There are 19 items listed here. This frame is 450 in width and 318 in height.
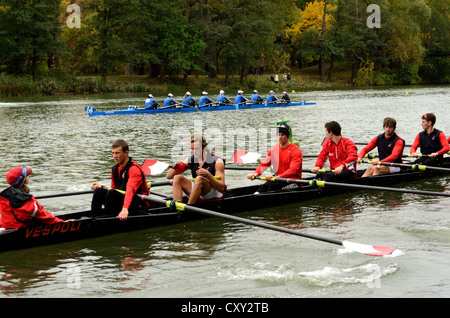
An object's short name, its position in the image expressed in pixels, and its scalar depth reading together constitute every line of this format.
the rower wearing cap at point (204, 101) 34.86
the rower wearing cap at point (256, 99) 37.19
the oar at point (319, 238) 7.50
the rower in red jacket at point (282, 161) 10.56
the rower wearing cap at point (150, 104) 32.23
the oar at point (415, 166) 12.23
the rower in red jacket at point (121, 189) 8.67
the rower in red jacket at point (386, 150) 12.52
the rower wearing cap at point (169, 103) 33.29
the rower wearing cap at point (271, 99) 37.03
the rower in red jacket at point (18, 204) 7.76
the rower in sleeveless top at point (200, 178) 9.52
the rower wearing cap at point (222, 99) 35.58
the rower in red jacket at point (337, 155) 11.30
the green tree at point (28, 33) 55.75
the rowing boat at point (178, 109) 31.30
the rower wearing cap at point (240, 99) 36.22
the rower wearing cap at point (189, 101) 34.09
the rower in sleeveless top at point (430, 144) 13.27
